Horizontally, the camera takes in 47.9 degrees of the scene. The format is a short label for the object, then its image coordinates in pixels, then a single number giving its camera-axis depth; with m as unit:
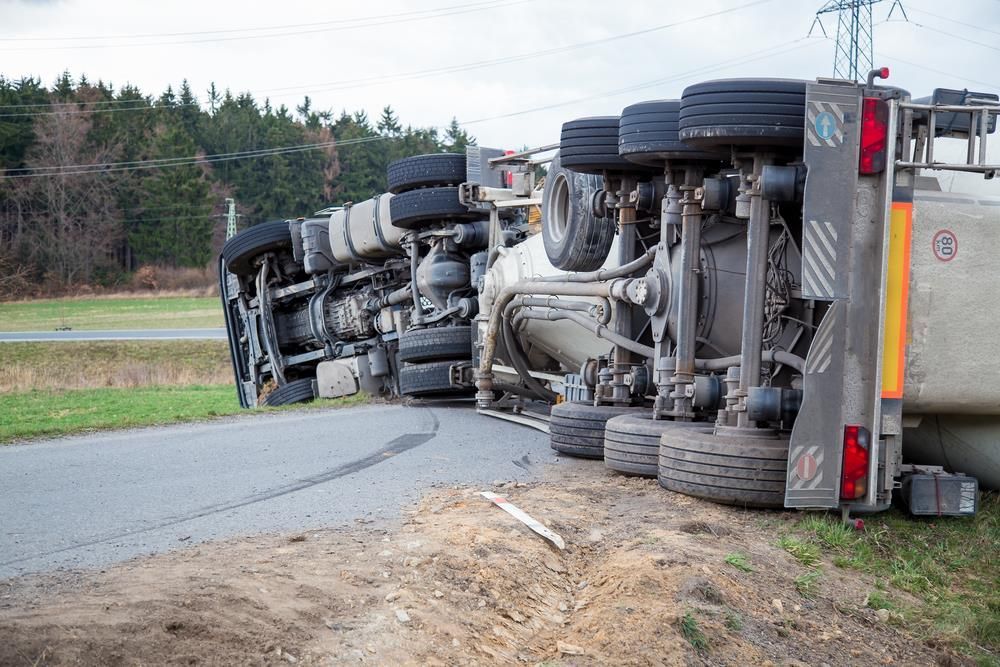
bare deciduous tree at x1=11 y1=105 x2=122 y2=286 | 48.69
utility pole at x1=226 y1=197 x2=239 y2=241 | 45.78
